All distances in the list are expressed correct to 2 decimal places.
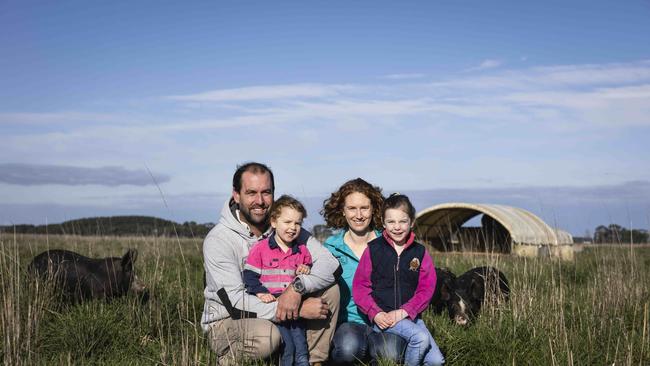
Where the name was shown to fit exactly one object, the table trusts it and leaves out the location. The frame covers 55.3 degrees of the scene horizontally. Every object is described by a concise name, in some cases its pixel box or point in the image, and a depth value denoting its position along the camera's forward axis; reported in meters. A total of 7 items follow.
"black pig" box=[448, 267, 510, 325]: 6.36
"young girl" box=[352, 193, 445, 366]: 4.98
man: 4.74
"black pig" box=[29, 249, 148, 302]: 6.79
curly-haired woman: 5.05
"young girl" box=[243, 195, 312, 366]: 4.87
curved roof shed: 15.67
